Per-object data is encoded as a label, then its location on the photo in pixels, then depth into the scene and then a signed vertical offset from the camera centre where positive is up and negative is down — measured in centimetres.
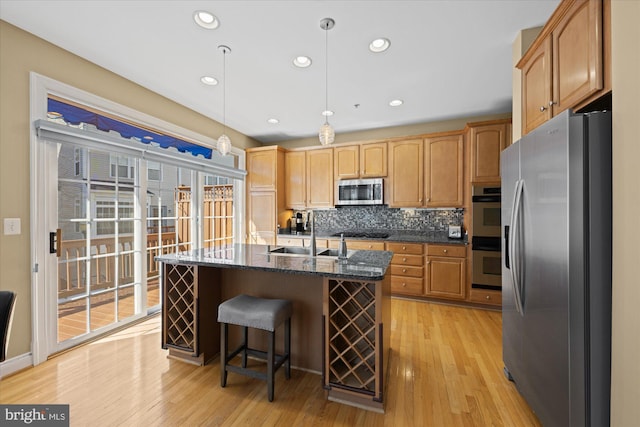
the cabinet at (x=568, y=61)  131 +85
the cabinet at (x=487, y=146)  341 +83
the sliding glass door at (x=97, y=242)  249 -28
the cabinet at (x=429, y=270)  362 -78
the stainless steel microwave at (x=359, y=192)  425 +33
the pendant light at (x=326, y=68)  203 +139
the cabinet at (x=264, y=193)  473 +35
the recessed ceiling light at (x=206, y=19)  194 +139
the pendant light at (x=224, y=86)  235 +139
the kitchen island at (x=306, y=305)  177 -69
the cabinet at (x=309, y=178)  462 +59
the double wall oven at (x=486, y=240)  342 -34
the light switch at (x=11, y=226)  203 -8
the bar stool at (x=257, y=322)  182 -73
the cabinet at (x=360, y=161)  427 +83
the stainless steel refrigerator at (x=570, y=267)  120 -26
